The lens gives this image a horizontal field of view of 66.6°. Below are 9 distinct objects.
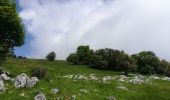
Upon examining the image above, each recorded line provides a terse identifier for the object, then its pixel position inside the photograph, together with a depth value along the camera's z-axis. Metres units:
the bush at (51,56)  61.71
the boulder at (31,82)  18.59
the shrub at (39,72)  23.43
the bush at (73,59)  55.23
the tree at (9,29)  26.89
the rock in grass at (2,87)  17.99
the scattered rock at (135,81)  24.82
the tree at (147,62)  45.99
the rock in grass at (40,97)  16.95
